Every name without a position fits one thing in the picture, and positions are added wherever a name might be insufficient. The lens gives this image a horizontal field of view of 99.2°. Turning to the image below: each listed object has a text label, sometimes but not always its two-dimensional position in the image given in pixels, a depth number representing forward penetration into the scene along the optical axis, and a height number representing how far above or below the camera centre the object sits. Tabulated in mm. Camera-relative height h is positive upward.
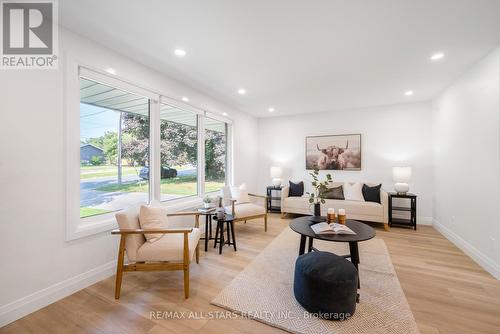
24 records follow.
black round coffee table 2193 -742
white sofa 4223 -876
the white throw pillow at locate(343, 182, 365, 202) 4668 -570
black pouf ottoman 1699 -994
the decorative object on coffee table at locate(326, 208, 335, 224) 2672 -627
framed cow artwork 5160 +356
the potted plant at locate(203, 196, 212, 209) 3357 -571
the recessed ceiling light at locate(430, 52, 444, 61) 2617 +1383
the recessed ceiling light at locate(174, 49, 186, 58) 2566 +1398
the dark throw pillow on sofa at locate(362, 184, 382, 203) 4500 -587
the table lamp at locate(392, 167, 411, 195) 4332 -239
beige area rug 1664 -1244
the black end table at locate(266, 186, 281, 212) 5653 -886
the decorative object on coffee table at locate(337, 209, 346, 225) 2635 -626
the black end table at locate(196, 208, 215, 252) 3104 -849
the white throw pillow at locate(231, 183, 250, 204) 4256 -579
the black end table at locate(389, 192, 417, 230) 4207 -904
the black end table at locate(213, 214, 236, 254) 3075 -922
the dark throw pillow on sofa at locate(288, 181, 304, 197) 5309 -595
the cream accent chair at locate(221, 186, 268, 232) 3617 -782
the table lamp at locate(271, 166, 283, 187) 5531 -231
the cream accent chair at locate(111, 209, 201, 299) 2045 -847
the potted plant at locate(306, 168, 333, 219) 2910 -414
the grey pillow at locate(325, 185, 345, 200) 4789 -607
